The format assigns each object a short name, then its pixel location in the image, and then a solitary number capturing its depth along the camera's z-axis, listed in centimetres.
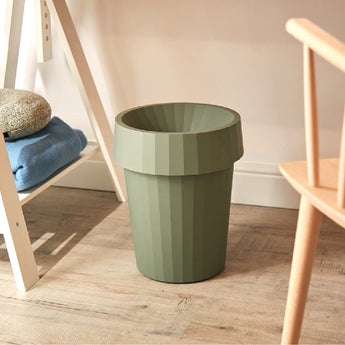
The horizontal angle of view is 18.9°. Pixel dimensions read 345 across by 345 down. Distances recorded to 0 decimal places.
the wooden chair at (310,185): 171
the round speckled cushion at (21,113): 248
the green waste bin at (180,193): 226
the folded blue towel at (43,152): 244
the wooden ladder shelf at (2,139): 232
